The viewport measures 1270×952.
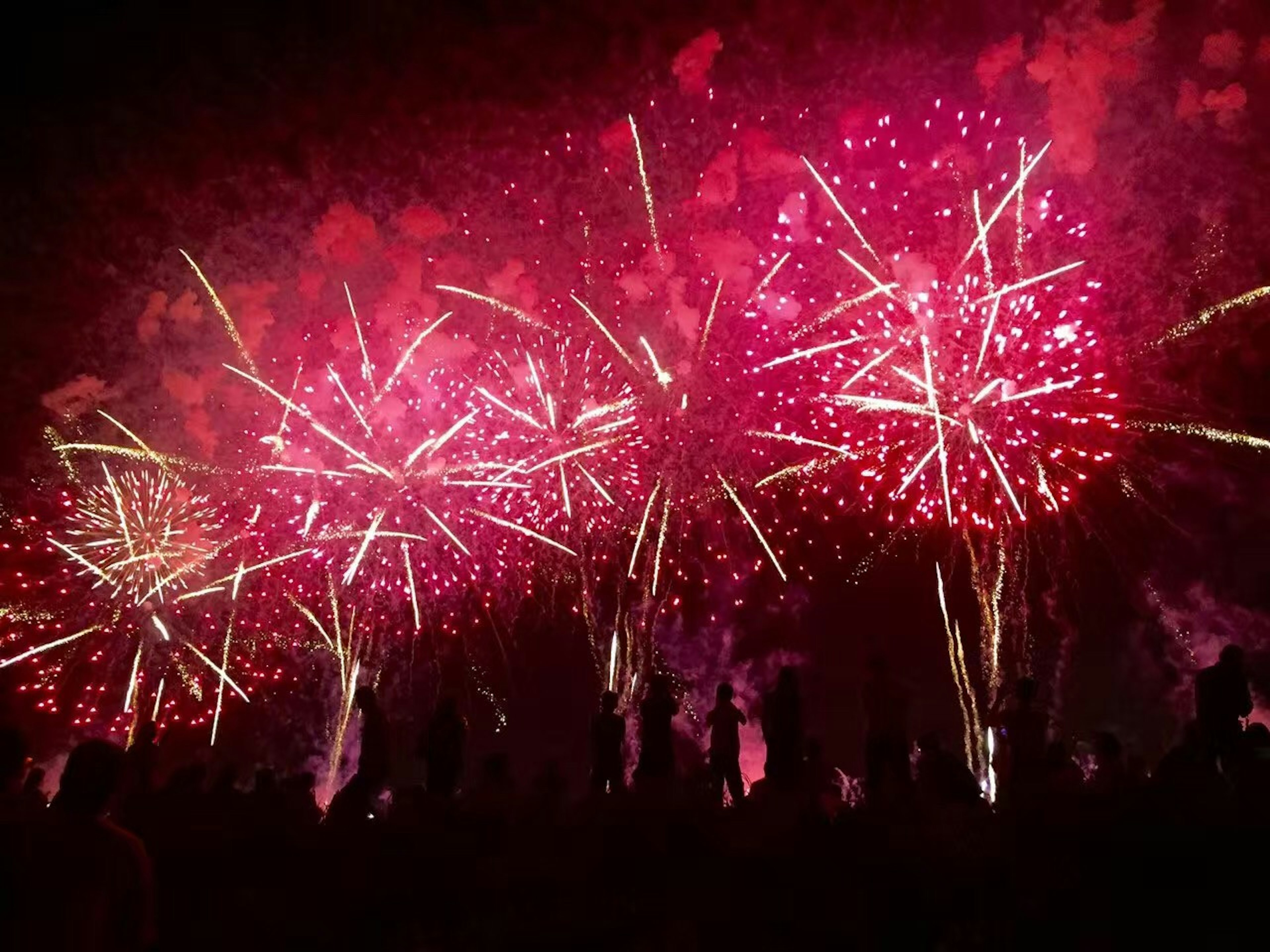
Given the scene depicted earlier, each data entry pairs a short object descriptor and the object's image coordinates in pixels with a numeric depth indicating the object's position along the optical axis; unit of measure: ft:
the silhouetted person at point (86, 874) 12.50
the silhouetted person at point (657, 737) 31.09
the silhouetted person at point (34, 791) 15.26
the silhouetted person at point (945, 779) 24.36
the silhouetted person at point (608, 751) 31.42
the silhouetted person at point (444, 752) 32.78
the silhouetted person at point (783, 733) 30.30
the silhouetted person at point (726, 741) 32.60
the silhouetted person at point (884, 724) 31.32
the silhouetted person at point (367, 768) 27.32
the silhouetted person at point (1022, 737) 27.43
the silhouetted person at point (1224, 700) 26.25
